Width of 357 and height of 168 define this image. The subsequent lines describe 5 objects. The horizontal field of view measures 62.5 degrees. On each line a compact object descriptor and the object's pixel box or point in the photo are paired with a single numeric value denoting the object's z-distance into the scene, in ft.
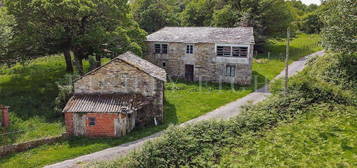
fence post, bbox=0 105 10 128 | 69.65
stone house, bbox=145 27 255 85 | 103.65
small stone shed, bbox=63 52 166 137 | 66.59
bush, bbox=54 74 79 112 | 76.59
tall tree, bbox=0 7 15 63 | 75.14
